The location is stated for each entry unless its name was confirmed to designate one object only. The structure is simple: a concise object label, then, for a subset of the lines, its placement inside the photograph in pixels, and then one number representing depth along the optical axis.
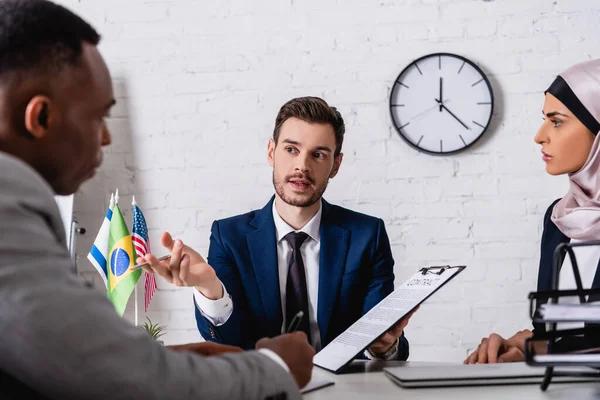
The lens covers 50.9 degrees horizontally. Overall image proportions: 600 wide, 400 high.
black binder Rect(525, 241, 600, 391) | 0.86
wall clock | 2.81
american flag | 2.62
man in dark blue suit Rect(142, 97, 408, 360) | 1.93
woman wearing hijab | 1.78
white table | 0.93
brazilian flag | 2.57
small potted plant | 2.74
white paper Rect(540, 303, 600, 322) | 0.84
